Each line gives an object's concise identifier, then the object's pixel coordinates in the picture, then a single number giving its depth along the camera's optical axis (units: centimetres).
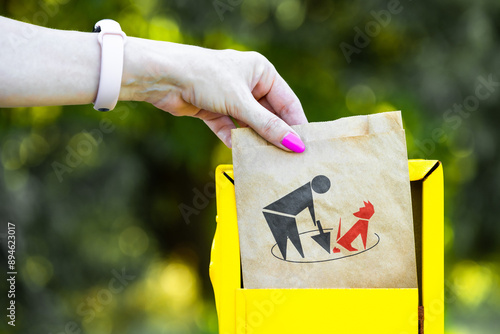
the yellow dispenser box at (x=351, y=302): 130
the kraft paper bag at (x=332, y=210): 130
